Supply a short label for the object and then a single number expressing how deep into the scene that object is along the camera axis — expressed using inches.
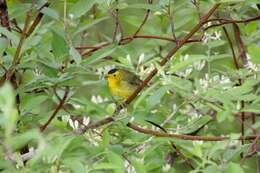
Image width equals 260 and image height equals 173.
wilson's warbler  281.3
